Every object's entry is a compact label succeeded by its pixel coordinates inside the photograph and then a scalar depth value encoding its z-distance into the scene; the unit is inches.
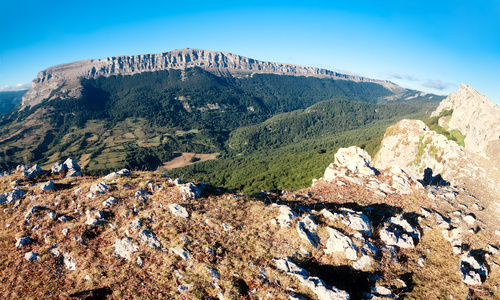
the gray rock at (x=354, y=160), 1286.4
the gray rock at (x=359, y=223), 705.6
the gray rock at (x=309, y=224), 692.1
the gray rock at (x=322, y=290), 473.7
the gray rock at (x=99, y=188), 804.7
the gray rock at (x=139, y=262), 550.9
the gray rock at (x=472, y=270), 605.0
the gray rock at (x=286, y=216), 703.7
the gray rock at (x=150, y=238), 597.7
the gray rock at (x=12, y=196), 774.5
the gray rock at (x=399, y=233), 703.1
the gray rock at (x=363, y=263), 592.1
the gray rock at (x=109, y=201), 735.5
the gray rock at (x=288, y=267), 542.6
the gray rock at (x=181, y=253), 565.9
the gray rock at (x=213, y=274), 515.2
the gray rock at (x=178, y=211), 701.3
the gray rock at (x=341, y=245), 612.6
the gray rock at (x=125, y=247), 580.1
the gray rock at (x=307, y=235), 645.9
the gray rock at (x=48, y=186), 829.8
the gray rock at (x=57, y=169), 1057.5
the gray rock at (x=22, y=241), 599.1
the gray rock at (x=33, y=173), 973.3
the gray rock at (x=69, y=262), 548.4
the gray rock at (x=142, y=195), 783.7
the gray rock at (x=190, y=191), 805.2
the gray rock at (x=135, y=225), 642.2
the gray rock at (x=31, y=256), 563.5
